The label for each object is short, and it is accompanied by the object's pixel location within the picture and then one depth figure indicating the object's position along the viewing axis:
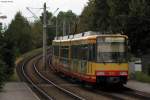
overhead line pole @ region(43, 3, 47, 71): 59.16
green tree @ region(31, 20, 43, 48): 131.62
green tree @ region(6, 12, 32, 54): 111.19
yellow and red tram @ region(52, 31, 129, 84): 31.25
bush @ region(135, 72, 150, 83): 36.18
